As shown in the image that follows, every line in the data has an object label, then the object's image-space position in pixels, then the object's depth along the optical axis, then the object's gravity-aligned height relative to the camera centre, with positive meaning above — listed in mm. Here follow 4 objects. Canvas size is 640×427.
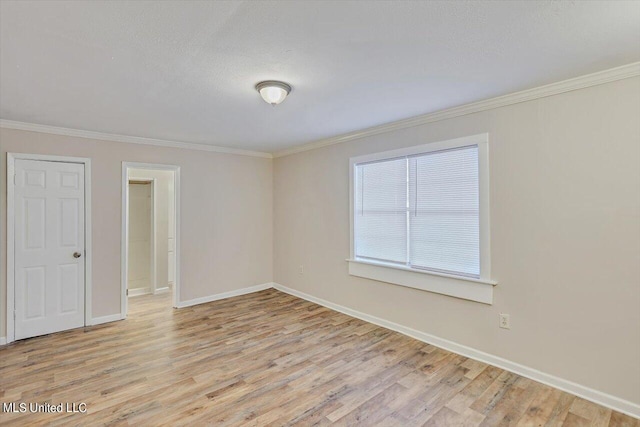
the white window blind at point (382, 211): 3635 +60
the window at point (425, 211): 2975 +46
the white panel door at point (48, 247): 3508 -354
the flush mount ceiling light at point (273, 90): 2379 +996
